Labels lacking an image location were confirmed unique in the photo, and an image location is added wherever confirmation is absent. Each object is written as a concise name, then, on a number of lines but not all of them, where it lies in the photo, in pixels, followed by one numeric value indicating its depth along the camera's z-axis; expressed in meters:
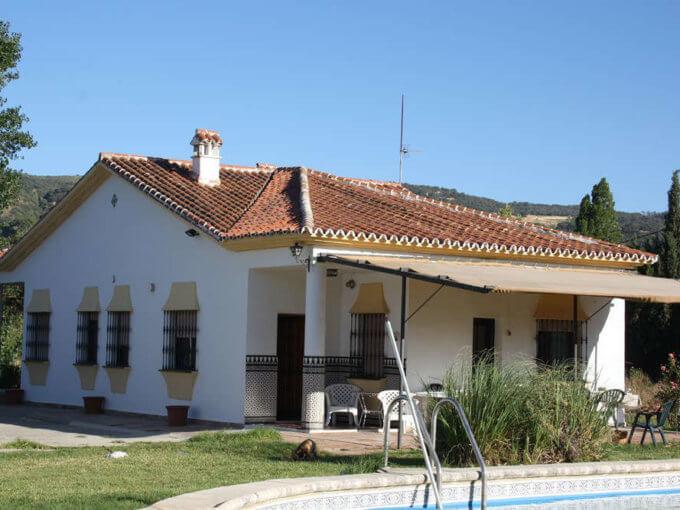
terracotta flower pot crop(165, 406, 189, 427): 21.30
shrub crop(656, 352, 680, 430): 20.67
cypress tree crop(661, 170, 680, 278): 34.12
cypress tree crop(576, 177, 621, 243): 38.53
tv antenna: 29.24
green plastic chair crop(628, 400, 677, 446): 16.59
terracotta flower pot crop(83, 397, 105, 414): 24.94
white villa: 19.83
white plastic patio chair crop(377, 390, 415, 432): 19.04
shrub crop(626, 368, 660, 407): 24.23
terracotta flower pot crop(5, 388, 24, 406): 28.38
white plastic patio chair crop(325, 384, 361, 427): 20.20
